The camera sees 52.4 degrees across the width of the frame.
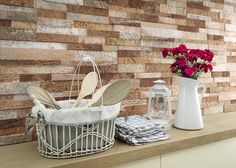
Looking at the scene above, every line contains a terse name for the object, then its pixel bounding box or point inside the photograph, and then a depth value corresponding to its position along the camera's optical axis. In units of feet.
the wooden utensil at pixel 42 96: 2.93
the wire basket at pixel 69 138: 2.68
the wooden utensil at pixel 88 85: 3.09
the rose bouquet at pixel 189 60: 3.81
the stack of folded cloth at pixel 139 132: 3.21
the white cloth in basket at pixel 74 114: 2.57
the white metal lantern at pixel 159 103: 4.09
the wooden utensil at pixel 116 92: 3.01
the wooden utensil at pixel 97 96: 2.89
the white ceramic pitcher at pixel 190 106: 3.92
